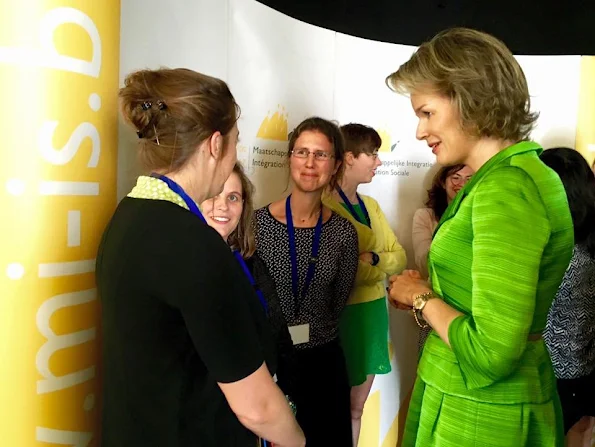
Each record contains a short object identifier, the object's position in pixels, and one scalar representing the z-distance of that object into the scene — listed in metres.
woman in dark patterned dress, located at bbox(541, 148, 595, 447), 2.14
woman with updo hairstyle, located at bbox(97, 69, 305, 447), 0.97
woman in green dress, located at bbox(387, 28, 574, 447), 1.08
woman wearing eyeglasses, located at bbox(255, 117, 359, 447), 2.12
